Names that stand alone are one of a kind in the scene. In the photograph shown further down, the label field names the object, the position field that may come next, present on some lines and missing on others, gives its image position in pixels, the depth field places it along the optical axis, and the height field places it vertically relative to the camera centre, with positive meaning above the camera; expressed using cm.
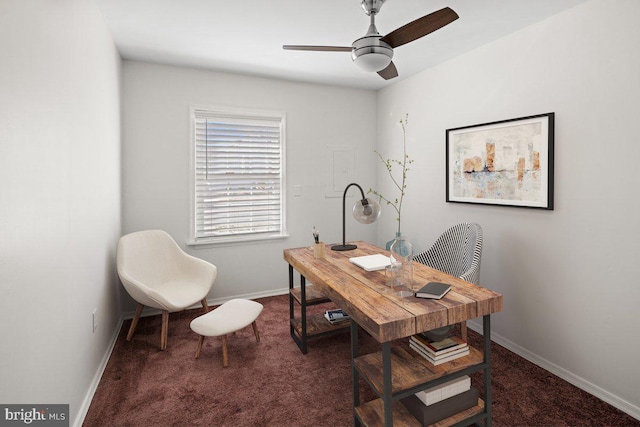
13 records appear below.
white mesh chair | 255 -38
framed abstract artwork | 241 +37
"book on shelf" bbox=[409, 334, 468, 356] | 169 -72
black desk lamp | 245 -3
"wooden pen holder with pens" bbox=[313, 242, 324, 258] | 251 -33
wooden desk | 147 -54
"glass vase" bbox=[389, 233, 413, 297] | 180 -35
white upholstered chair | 259 -59
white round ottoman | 235 -84
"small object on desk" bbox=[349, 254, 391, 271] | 214 -37
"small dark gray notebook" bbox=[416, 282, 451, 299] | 165 -43
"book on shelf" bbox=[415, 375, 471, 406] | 161 -92
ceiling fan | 169 +94
